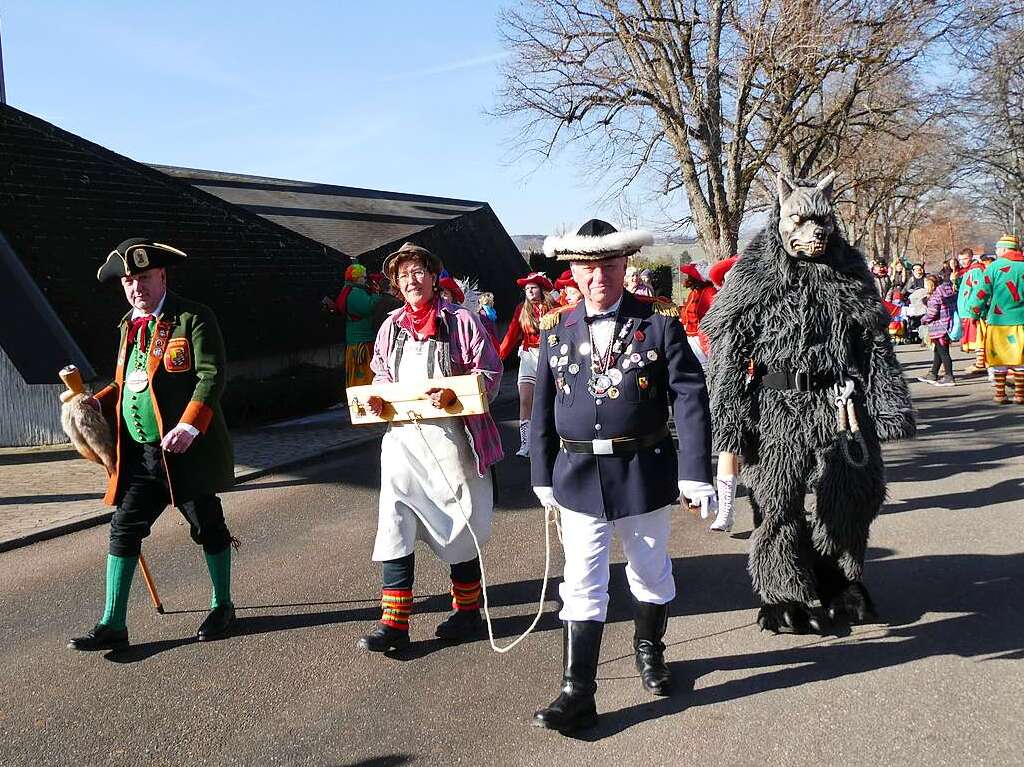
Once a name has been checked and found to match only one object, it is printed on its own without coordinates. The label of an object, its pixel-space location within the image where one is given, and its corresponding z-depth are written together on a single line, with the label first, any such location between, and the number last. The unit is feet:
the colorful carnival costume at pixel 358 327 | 37.88
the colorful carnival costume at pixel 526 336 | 30.04
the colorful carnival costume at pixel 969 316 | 39.17
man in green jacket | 15.69
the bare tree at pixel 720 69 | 51.24
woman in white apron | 15.34
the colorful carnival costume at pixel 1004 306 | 37.83
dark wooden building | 35.40
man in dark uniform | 12.64
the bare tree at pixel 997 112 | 60.80
